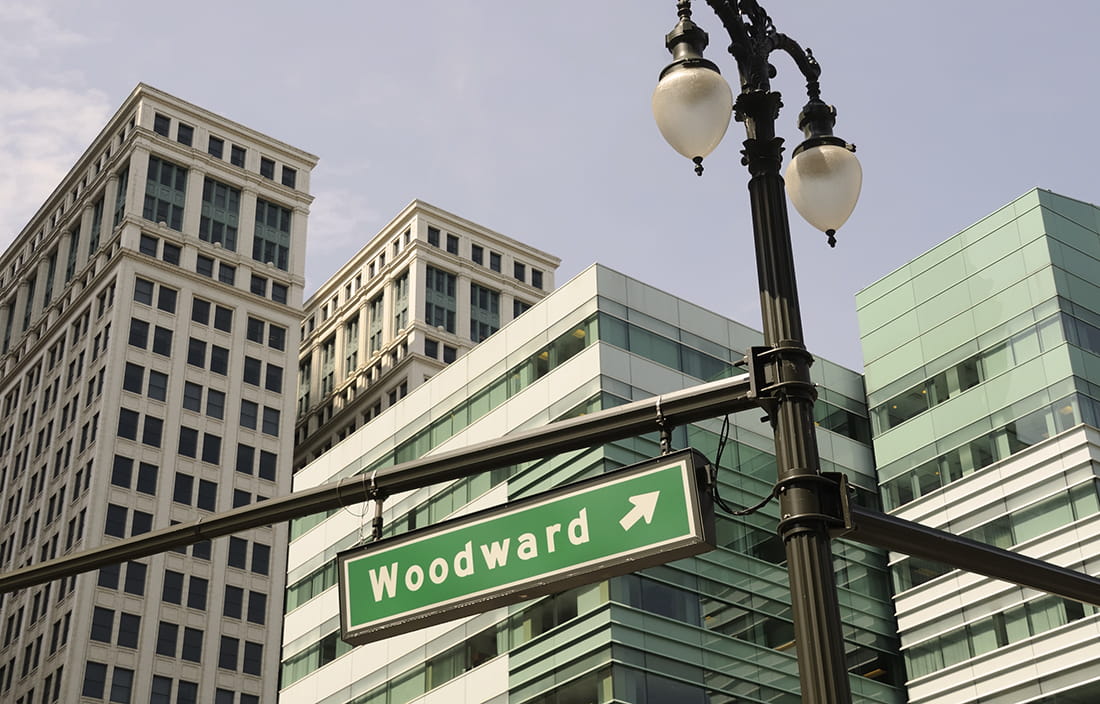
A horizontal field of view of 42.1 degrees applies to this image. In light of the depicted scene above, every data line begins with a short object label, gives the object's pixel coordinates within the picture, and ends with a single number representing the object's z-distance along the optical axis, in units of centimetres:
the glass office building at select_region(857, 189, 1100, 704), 4091
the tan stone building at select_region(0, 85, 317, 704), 8844
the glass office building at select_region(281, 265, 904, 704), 3981
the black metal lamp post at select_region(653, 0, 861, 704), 678
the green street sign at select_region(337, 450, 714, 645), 704
